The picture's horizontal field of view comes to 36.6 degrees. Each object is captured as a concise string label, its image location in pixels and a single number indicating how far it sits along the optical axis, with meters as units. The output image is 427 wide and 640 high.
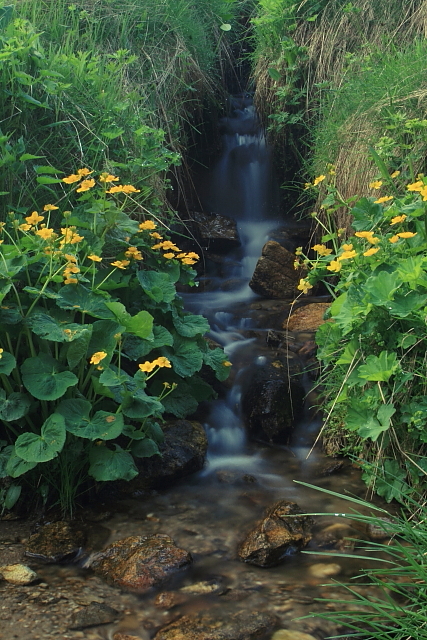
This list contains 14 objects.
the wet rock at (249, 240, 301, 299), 4.80
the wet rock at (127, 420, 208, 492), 2.86
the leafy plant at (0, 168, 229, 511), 2.43
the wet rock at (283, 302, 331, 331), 4.08
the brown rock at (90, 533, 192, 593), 2.21
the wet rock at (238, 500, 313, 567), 2.34
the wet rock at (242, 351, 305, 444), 3.38
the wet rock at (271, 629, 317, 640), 1.92
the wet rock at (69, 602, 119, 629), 1.96
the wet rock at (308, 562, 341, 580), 2.25
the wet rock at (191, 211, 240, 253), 5.20
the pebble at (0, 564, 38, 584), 2.17
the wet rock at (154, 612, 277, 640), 1.92
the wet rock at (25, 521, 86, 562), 2.33
